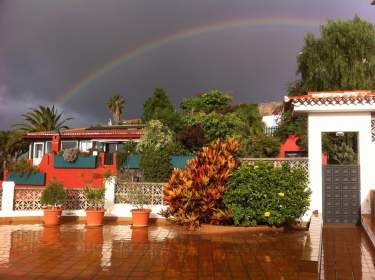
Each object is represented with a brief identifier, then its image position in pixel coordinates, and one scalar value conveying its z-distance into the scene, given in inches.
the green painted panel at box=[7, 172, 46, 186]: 1026.7
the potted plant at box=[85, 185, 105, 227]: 458.0
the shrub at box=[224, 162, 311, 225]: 403.2
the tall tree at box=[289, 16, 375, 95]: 1007.6
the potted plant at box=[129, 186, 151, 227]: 454.6
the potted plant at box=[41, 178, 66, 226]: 468.8
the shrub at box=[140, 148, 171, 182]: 831.1
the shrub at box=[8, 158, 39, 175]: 1017.5
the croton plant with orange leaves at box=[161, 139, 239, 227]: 415.8
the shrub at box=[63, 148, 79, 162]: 1015.4
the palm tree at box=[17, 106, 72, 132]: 1691.7
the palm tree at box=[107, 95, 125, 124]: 2107.5
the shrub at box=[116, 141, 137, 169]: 992.9
